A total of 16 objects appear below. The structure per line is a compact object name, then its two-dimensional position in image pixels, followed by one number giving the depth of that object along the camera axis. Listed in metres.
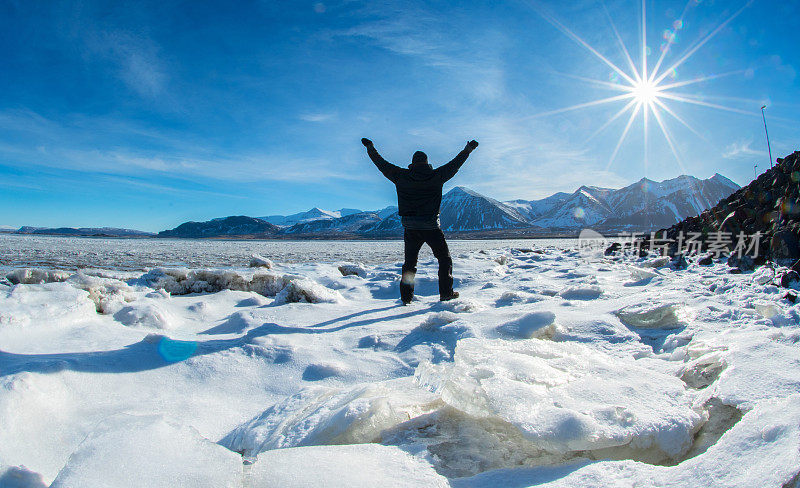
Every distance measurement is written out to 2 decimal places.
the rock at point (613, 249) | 11.03
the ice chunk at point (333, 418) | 1.17
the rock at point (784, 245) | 3.76
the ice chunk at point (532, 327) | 2.20
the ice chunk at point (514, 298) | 3.68
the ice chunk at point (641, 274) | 4.61
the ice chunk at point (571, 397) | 1.05
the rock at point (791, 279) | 2.89
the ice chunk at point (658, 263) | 6.16
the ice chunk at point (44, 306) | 2.12
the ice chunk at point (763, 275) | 3.28
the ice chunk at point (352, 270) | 6.46
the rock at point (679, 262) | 5.91
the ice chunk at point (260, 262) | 7.10
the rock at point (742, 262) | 4.22
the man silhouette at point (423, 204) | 4.11
